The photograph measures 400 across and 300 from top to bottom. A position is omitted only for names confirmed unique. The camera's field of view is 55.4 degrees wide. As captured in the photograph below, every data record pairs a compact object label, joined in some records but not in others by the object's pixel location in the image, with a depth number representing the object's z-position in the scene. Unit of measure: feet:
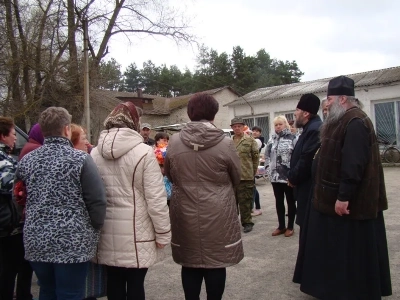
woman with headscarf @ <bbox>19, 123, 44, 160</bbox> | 10.73
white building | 55.42
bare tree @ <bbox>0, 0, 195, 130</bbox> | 43.21
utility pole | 44.80
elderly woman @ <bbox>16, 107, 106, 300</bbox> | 7.98
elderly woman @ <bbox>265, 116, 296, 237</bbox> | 18.21
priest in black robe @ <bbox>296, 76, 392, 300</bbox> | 9.86
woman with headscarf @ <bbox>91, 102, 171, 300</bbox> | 8.49
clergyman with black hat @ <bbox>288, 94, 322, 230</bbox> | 13.66
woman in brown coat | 9.09
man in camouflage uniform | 19.59
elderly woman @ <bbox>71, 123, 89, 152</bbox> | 11.54
